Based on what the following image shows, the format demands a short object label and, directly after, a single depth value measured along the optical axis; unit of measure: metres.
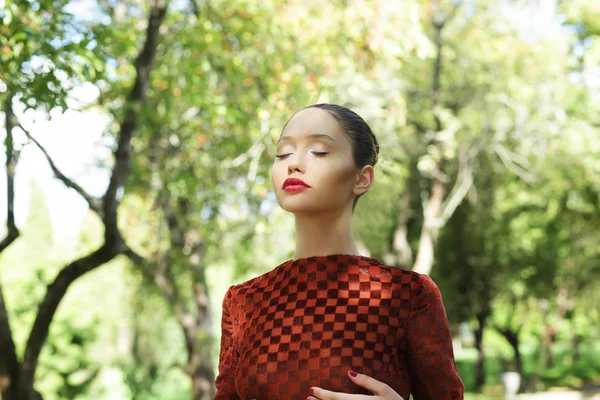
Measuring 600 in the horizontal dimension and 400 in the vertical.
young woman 1.85
